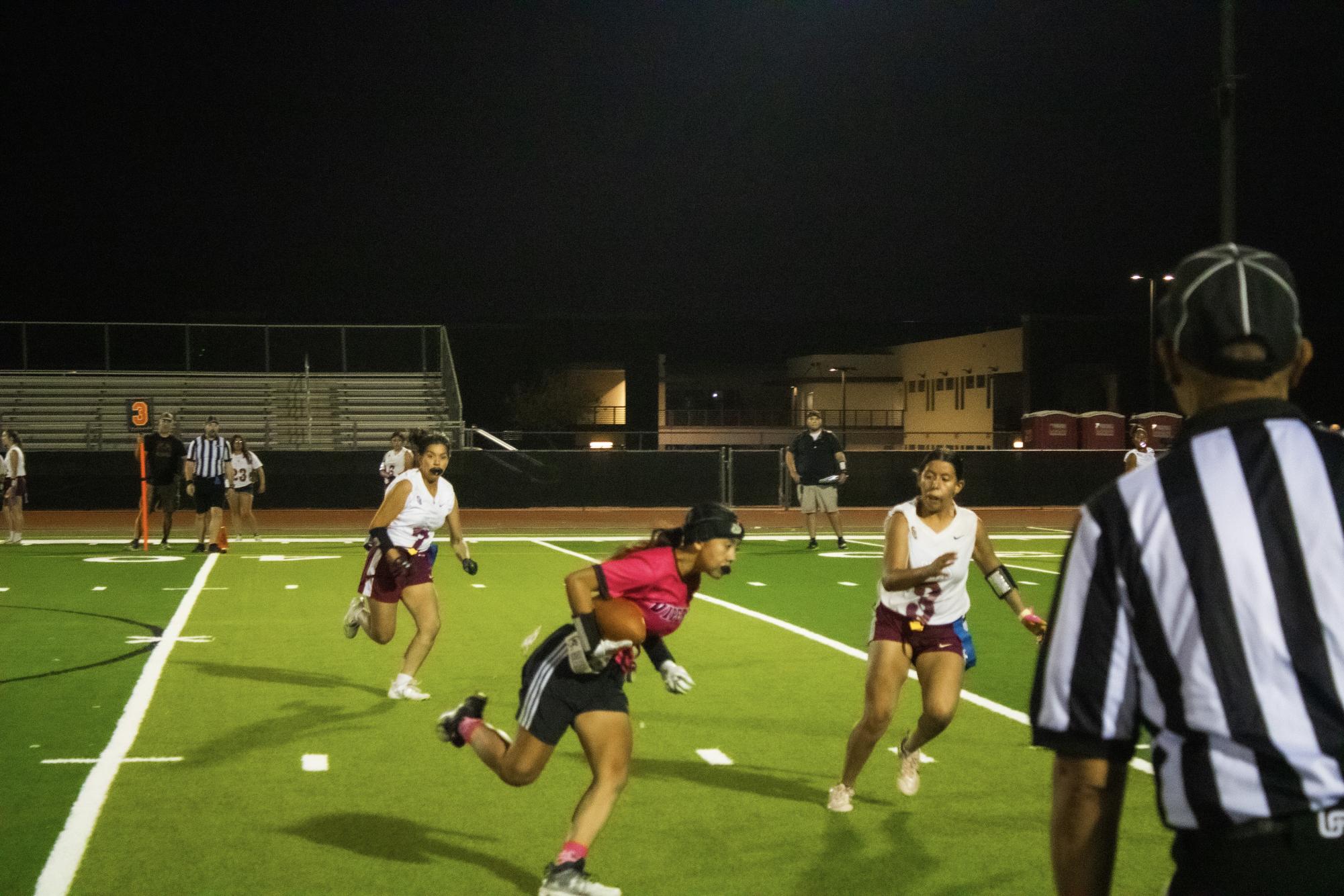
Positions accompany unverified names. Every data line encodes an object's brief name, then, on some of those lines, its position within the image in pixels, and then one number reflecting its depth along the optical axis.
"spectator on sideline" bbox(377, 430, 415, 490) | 22.54
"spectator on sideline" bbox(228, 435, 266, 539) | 22.44
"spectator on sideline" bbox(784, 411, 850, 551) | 21.75
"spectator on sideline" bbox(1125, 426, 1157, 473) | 19.62
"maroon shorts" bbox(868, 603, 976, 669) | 6.93
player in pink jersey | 5.41
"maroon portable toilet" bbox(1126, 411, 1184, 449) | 41.31
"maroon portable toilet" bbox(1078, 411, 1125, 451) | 41.41
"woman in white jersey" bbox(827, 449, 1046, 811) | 6.80
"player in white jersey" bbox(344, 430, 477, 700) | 9.83
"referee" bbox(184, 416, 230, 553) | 21.33
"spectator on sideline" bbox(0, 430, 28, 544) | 23.14
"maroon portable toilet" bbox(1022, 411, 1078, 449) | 41.16
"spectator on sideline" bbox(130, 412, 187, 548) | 21.67
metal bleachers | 35.91
